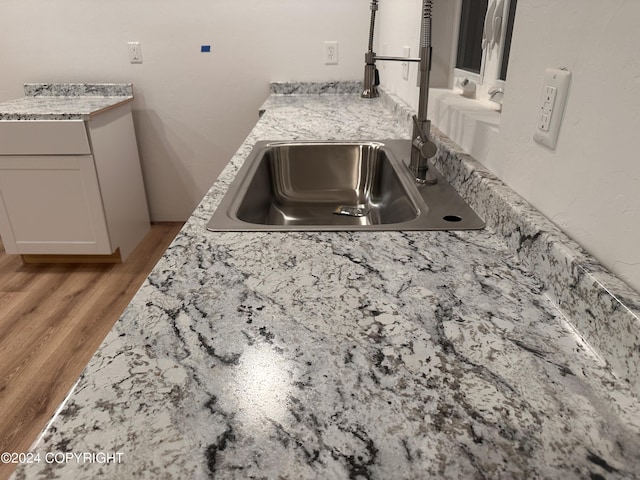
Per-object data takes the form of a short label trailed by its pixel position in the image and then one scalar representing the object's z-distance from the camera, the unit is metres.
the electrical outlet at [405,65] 1.84
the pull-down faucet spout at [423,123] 1.04
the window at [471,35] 1.44
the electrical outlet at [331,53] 2.62
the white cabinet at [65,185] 2.17
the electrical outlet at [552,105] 0.67
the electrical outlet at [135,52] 2.59
